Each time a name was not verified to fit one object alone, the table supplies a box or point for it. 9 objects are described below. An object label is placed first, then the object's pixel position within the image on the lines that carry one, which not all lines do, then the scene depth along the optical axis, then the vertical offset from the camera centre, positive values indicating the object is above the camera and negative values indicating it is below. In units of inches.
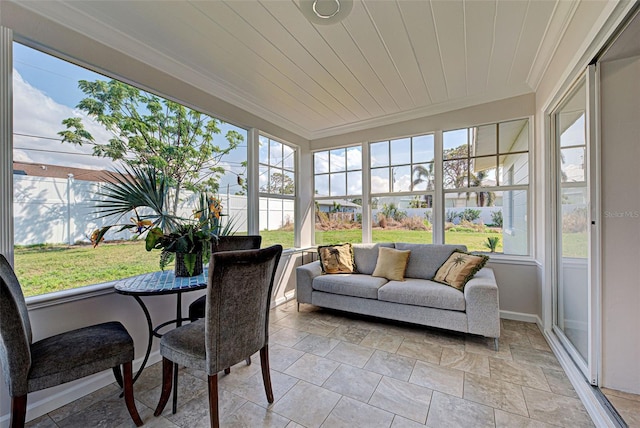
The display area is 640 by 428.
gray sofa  92.1 -33.2
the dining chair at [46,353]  47.9 -29.6
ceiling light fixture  64.3 +53.8
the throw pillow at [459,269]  103.1 -23.0
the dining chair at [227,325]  52.8 -24.9
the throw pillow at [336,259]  131.7 -23.4
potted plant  75.0 -1.3
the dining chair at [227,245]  83.6 -11.7
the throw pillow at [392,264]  119.9 -24.1
